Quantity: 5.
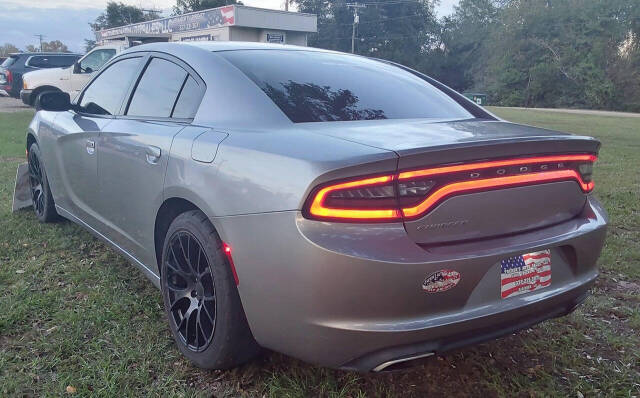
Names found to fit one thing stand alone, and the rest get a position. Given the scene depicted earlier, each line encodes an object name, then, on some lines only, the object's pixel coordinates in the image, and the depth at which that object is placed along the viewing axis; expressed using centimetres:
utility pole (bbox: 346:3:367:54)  5635
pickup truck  1371
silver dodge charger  187
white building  2712
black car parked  1798
